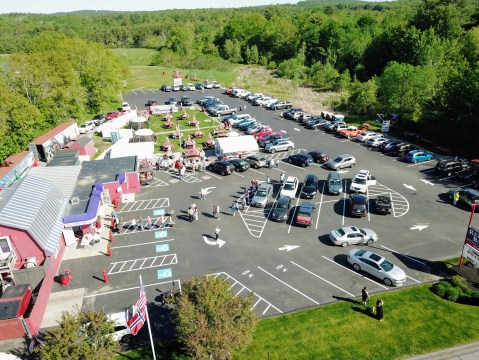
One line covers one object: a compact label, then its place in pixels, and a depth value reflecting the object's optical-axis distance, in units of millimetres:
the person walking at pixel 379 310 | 19875
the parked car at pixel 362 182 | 34250
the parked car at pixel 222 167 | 39250
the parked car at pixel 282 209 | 29953
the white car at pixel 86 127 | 54906
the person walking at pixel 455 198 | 31578
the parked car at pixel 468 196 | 30875
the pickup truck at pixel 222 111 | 61500
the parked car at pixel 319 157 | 41562
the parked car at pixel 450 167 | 37656
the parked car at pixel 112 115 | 60131
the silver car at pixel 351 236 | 26516
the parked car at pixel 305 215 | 29002
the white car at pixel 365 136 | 47809
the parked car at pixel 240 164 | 39844
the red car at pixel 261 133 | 50244
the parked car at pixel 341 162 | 39844
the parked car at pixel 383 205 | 30531
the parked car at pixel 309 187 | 33500
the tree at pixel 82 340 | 14031
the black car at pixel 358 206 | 30141
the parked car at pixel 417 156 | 41219
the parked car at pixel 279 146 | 45375
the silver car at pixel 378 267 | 22642
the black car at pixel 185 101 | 68250
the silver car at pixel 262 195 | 32344
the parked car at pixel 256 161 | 40656
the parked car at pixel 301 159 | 40812
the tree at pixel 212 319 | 14805
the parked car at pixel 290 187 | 33469
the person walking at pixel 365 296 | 20656
